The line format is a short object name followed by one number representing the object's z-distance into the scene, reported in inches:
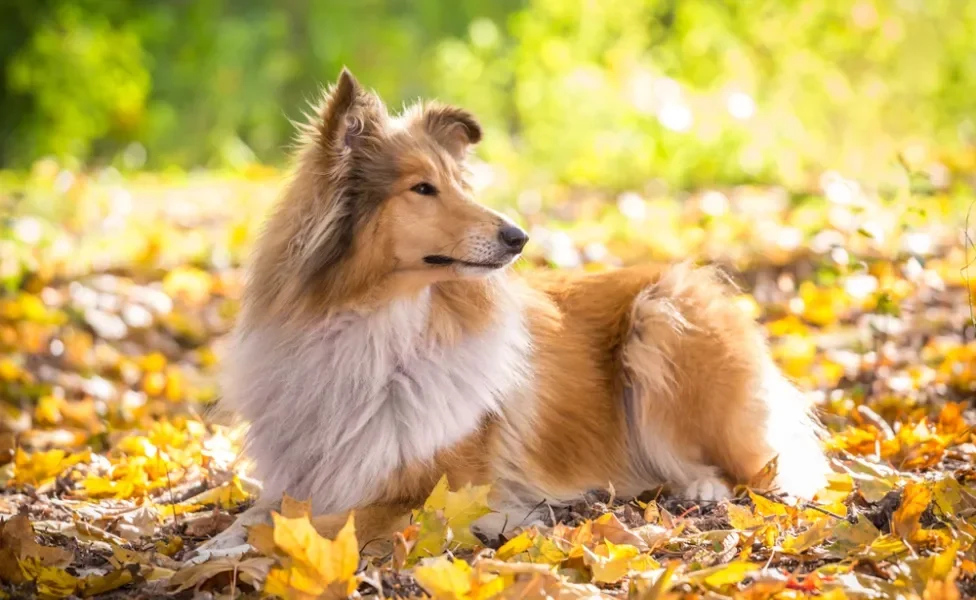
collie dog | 138.4
